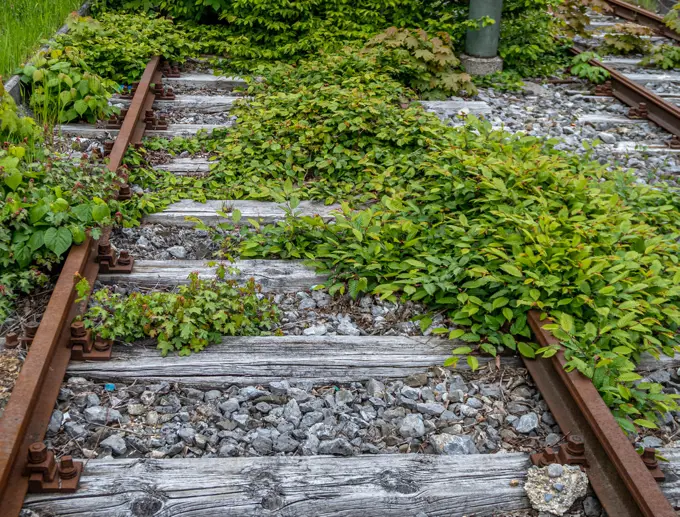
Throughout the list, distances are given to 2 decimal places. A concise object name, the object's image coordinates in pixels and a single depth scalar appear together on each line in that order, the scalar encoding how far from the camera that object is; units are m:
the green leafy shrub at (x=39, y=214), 3.67
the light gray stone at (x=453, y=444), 2.92
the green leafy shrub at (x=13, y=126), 4.59
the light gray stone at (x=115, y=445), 2.83
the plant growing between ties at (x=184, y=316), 3.38
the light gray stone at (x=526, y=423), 3.05
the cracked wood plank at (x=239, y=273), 3.93
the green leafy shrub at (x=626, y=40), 8.90
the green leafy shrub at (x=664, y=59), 8.60
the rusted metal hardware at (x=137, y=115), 4.99
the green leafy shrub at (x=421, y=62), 7.15
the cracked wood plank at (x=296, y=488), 2.56
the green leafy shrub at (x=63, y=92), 5.70
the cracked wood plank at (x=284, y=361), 3.26
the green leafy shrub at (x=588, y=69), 7.83
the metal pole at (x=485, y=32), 7.80
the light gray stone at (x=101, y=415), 2.98
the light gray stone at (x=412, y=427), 3.01
